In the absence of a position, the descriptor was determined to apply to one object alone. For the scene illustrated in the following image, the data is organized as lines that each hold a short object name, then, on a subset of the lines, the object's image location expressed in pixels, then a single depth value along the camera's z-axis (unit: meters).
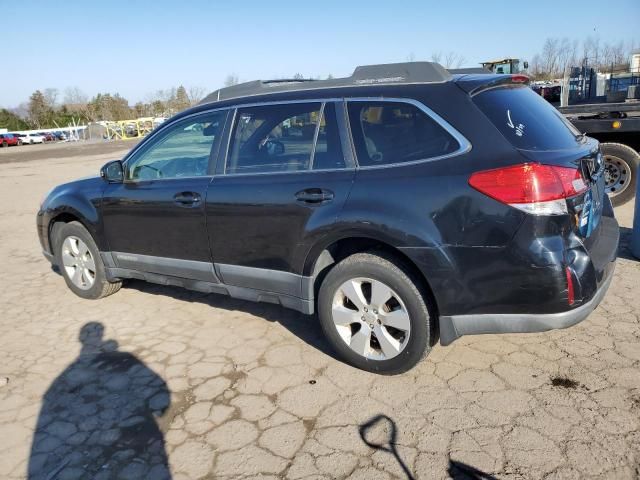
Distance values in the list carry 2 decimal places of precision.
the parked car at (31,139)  53.95
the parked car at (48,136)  57.56
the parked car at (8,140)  50.22
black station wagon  2.72
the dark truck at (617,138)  6.70
